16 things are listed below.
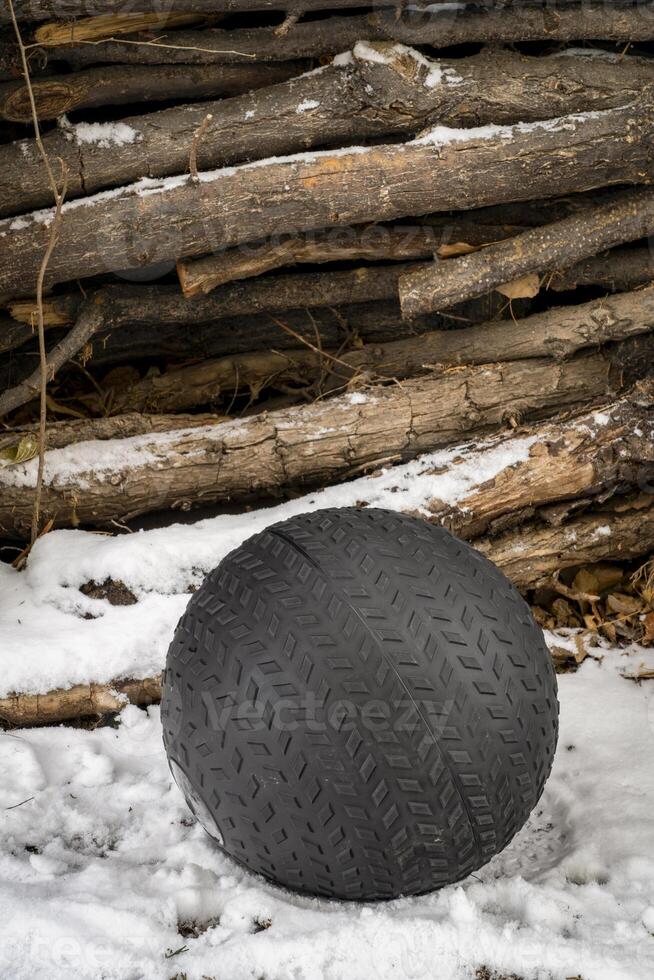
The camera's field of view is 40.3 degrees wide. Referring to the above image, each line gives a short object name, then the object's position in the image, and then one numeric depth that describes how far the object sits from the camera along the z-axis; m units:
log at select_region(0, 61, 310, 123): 3.80
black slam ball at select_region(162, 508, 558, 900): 2.29
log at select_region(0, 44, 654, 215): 3.89
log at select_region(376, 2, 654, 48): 3.94
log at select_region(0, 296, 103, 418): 4.06
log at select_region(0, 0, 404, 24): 3.54
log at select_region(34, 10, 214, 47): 3.68
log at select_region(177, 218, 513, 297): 4.05
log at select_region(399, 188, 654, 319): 4.07
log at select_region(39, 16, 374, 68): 3.85
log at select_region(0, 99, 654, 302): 3.84
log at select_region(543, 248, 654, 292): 4.51
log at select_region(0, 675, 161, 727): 3.33
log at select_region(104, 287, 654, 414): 4.34
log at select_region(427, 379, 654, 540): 3.78
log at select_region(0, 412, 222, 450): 4.13
